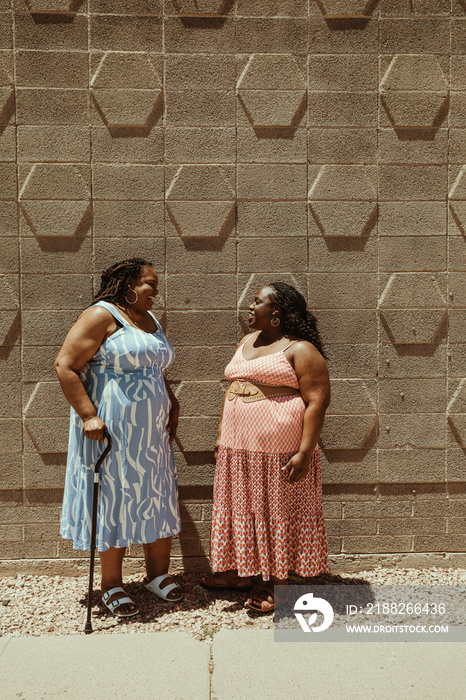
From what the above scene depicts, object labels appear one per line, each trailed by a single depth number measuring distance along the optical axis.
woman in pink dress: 3.51
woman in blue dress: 3.47
